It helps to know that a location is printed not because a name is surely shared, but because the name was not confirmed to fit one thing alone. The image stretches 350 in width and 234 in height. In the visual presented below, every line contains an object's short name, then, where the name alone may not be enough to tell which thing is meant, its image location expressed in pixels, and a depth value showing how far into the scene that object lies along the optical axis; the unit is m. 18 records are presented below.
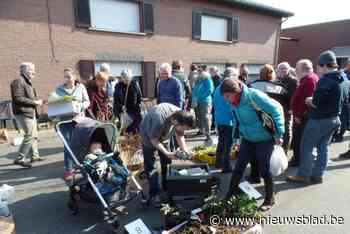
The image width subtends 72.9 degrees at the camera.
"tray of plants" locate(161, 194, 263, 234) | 2.29
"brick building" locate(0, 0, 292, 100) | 7.30
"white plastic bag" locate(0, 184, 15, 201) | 2.73
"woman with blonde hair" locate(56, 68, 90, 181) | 3.54
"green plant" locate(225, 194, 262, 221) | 2.45
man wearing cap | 3.13
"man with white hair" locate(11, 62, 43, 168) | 4.00
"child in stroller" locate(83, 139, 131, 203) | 2.66
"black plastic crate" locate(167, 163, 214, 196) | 2.50
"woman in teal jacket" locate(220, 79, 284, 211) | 2.51
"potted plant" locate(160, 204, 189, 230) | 2.39
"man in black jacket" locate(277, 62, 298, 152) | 3.96
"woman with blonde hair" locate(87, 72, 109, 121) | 4.00
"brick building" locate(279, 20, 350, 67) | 17.92
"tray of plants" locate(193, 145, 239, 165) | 4.36
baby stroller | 2.59
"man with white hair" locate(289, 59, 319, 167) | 3.61
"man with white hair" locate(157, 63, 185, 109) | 4.27
